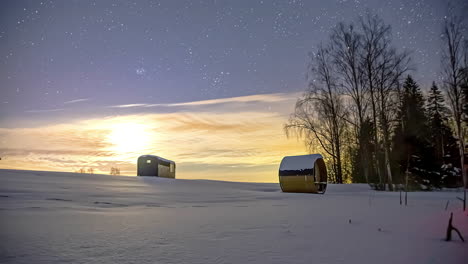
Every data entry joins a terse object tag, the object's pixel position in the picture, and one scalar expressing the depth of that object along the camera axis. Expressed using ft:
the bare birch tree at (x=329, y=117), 70.54
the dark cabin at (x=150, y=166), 95.25
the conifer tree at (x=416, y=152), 68.49
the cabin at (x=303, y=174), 45.60
